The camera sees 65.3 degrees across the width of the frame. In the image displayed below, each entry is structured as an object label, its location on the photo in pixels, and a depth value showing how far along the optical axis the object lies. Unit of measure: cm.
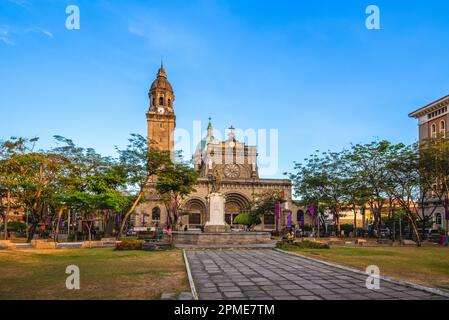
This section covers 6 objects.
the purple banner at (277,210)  4035
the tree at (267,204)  4524
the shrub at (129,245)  1934
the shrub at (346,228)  4991
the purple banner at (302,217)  5739
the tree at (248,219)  4544
